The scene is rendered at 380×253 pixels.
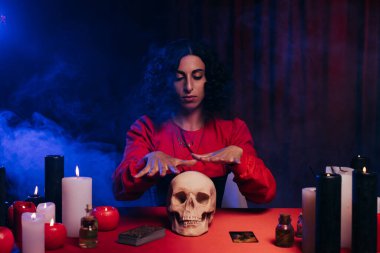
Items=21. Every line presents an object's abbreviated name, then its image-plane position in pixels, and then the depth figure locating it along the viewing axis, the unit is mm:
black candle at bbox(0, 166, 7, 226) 1634
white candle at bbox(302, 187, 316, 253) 1573
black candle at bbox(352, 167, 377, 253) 1458
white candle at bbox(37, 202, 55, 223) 1722
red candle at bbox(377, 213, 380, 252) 1572
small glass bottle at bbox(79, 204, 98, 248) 1637
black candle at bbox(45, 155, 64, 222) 1912
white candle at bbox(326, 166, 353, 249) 1607
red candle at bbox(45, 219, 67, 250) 1613
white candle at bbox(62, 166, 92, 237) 1792
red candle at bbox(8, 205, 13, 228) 1842
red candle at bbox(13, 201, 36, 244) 1724
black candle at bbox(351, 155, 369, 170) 1856
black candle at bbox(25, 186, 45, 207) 1929
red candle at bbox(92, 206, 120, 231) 1837
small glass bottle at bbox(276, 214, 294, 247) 1659
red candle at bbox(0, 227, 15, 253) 1508
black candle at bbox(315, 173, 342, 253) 1447
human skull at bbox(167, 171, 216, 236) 1793
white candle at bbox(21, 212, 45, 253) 1515
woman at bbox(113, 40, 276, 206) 2637
